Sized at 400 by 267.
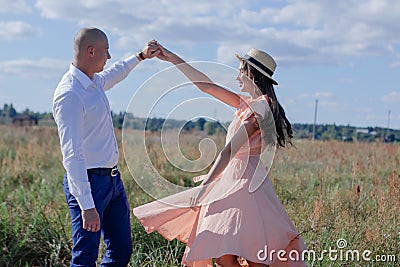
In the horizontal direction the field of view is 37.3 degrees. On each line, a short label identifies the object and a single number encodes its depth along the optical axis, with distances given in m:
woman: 3.52
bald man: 3.19
